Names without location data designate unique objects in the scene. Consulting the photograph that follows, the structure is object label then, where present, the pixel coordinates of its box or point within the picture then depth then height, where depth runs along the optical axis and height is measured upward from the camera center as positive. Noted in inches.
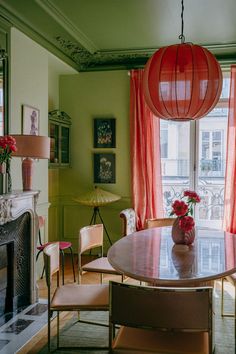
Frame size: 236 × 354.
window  206.8 -1.0
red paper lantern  98.4 +20.2
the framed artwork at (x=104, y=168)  218.4 -5.8
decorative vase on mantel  140.2 -9.1
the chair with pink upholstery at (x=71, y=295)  98.4 -37.0
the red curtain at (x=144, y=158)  206.5 +0.0
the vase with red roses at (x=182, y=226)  111.0 -19.3
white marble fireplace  129.0 -31.8
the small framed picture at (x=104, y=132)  217.3 +14.4
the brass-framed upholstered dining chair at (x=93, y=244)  126.6 -29.4
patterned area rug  108.1 -53.4
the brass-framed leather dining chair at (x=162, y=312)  69.8 -28.2
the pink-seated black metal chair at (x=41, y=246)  158.9 -36.1
